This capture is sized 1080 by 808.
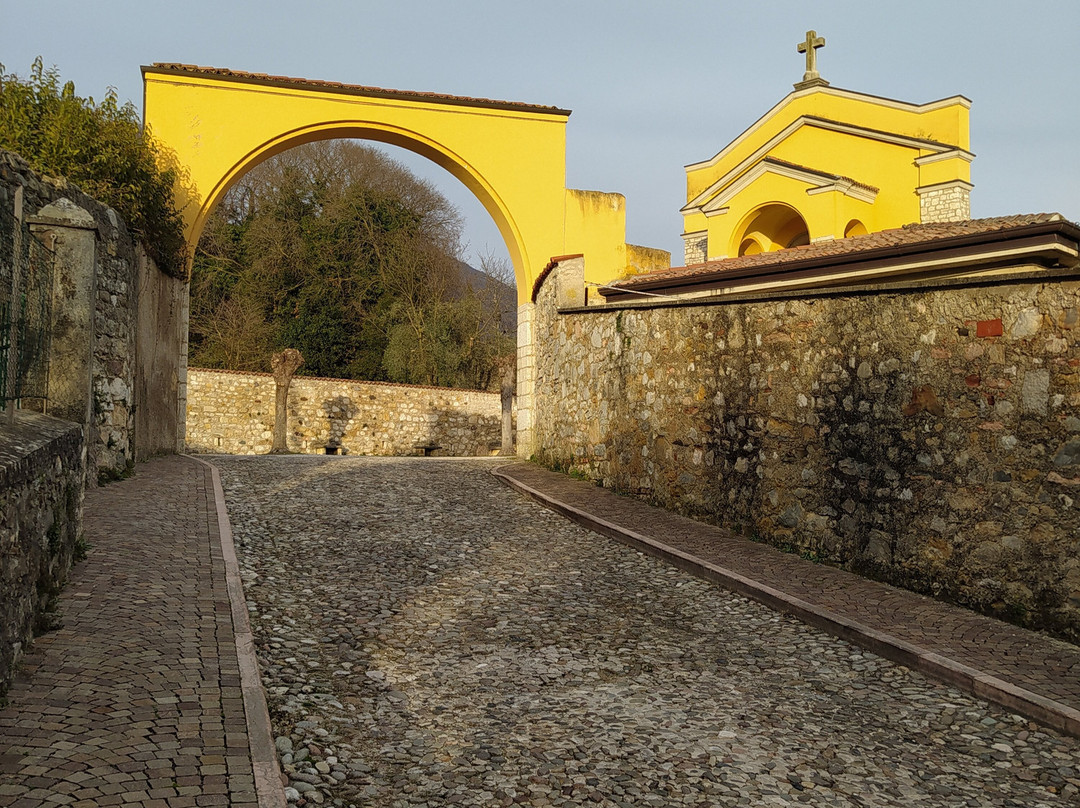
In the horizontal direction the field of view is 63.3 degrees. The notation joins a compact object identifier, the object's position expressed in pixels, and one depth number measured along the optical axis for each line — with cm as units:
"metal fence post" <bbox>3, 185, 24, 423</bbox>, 543
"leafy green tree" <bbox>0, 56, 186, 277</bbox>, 1013
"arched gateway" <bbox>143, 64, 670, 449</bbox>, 1450
